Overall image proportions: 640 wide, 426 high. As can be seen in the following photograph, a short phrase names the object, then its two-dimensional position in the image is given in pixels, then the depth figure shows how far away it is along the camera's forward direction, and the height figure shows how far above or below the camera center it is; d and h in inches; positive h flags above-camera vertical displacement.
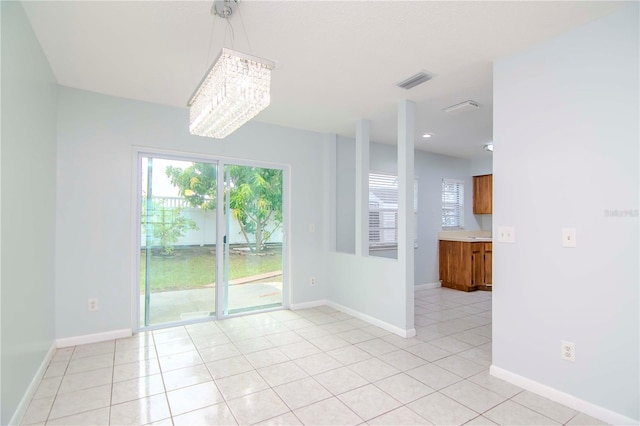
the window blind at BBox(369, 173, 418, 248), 215.3 +4.2
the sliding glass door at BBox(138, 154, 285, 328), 144.8 -11.7
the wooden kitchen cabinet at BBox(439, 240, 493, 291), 223.1 -34.6
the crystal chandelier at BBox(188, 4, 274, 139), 71.2 +29.8
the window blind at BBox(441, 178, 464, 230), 249.1 +9.9
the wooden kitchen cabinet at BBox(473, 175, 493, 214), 250.4 +17.7
